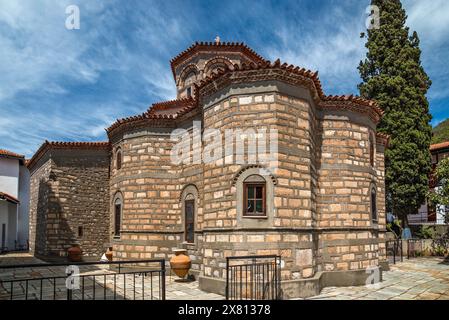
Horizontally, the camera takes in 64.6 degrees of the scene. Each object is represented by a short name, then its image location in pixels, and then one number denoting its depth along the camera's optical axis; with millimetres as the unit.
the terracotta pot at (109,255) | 13185
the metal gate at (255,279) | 7668
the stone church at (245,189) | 8312
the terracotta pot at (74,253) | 14234
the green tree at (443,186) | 14427
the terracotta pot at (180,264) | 10117
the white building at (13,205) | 22781
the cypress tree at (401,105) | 19031
